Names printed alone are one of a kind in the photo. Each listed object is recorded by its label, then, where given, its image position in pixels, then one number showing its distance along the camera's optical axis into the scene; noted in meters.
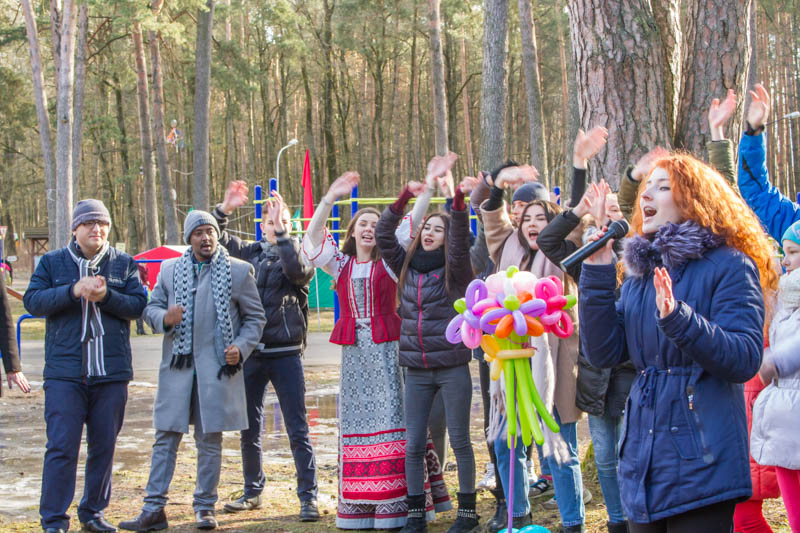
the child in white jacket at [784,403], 3.80
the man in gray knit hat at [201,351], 5.55
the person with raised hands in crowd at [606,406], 4.45
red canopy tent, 18.91
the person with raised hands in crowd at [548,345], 4.50
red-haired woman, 2.64
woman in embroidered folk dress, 5.41
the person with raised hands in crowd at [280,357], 5.83
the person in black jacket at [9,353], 5.43
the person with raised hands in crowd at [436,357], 5.13
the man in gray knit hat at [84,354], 5.30
